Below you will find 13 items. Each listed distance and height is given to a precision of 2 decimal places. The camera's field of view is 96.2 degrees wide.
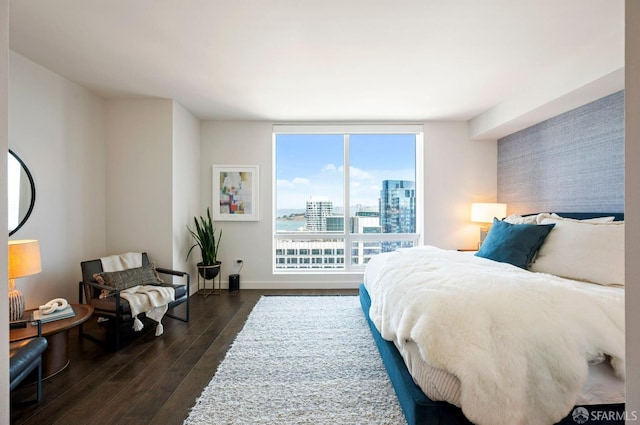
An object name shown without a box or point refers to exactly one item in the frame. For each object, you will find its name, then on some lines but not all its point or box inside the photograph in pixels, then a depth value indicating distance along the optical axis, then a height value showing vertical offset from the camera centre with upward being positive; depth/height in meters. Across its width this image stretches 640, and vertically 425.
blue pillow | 2.34 -0.25
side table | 1.97 -0.93
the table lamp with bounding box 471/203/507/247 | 3.91 +0.02
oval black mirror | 2.47 +0.19
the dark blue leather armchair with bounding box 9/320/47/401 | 1.48 -0.80
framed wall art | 4.43 +0.32
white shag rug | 1.68 -1.17
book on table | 2.14 -0.78
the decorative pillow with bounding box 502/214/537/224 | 2.75 -0.06
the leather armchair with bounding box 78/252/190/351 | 2.50 -0.80
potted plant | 3.95 -0.50
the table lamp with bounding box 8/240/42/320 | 2.05 -0.37
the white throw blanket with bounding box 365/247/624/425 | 1.24 -0.58
